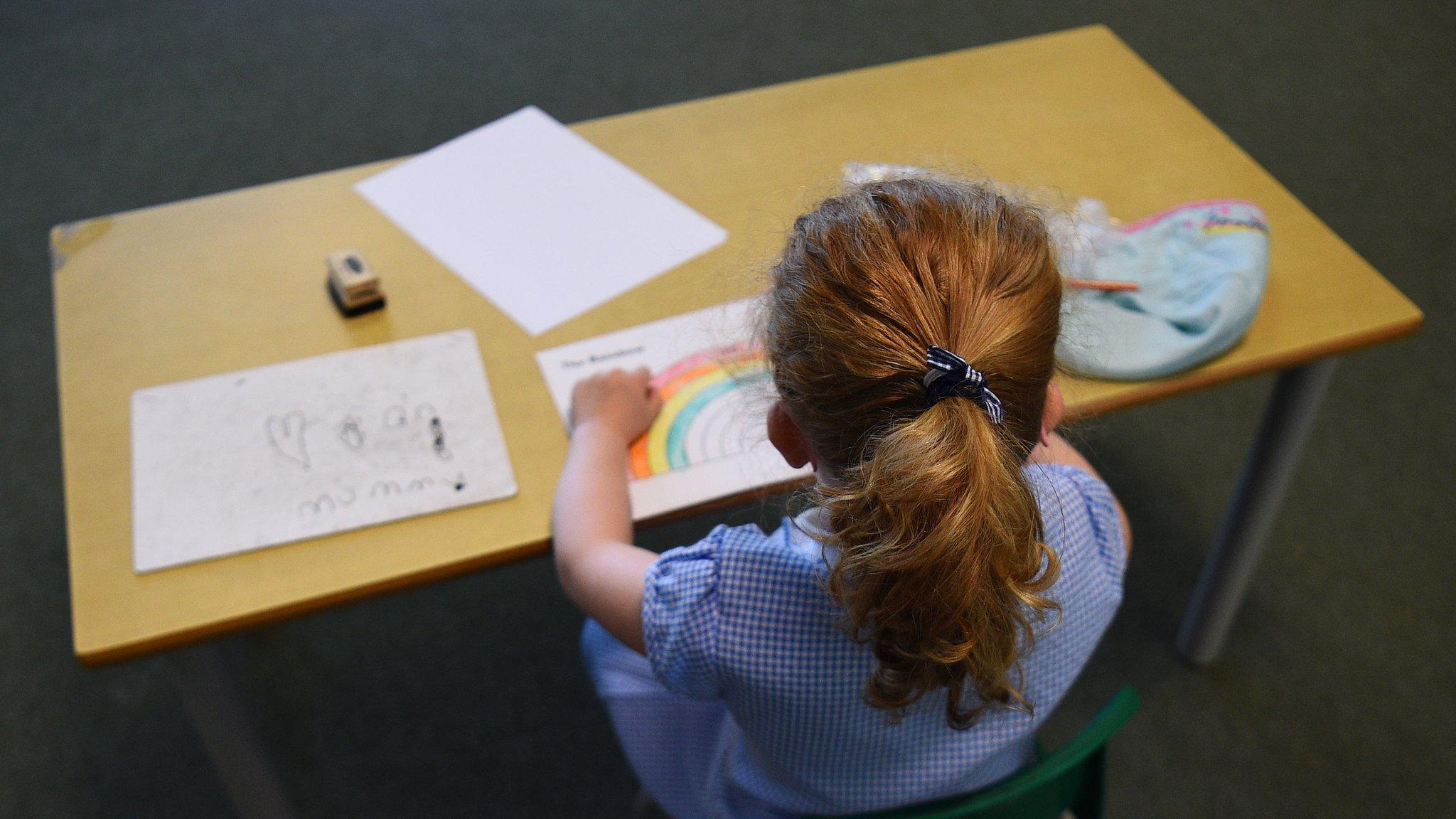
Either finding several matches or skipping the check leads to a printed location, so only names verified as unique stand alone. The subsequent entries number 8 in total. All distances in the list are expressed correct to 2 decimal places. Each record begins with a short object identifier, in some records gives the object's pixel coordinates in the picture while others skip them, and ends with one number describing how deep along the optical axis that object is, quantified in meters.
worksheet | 1.04
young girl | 0.70
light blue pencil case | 1.11
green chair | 0.80
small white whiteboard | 0.99
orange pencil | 1.17
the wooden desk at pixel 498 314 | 0.96
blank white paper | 1.22
